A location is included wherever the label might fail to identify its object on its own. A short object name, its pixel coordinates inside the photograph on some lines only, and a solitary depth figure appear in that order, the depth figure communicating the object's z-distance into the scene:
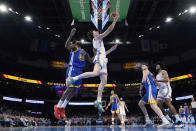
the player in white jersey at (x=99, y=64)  3.75
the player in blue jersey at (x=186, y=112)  13.89
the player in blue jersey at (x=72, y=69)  4.19
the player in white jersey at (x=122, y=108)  10.93
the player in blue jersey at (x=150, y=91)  4.32
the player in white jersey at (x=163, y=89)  5.03
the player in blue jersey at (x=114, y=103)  9.64
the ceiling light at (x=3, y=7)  12.40
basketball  3.90
